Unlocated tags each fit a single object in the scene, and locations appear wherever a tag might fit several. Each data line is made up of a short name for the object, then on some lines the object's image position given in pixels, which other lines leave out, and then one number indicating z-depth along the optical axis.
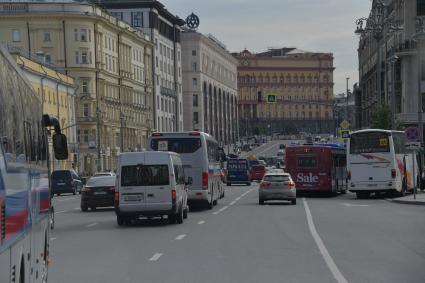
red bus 54.22
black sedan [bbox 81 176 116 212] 39.22
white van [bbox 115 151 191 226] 28.62
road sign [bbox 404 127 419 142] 43.44
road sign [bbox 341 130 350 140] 80.84
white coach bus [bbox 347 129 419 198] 49.16
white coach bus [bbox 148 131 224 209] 37.75
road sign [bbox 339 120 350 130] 85.94
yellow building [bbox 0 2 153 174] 105.44
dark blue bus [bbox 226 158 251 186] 84.44
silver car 43.72
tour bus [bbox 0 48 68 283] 8.45
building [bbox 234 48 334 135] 68.68
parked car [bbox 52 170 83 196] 67.00
